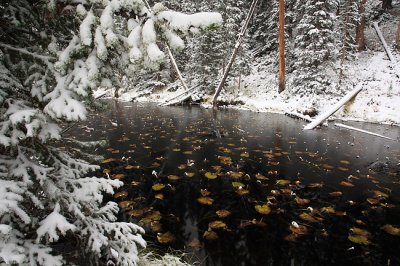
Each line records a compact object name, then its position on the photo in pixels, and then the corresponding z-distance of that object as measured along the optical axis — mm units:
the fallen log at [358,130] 12920
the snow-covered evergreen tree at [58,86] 2027
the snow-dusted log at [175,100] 25703
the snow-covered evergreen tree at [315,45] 21469
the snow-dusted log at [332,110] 14701
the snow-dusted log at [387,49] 21581
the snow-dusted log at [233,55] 19278
